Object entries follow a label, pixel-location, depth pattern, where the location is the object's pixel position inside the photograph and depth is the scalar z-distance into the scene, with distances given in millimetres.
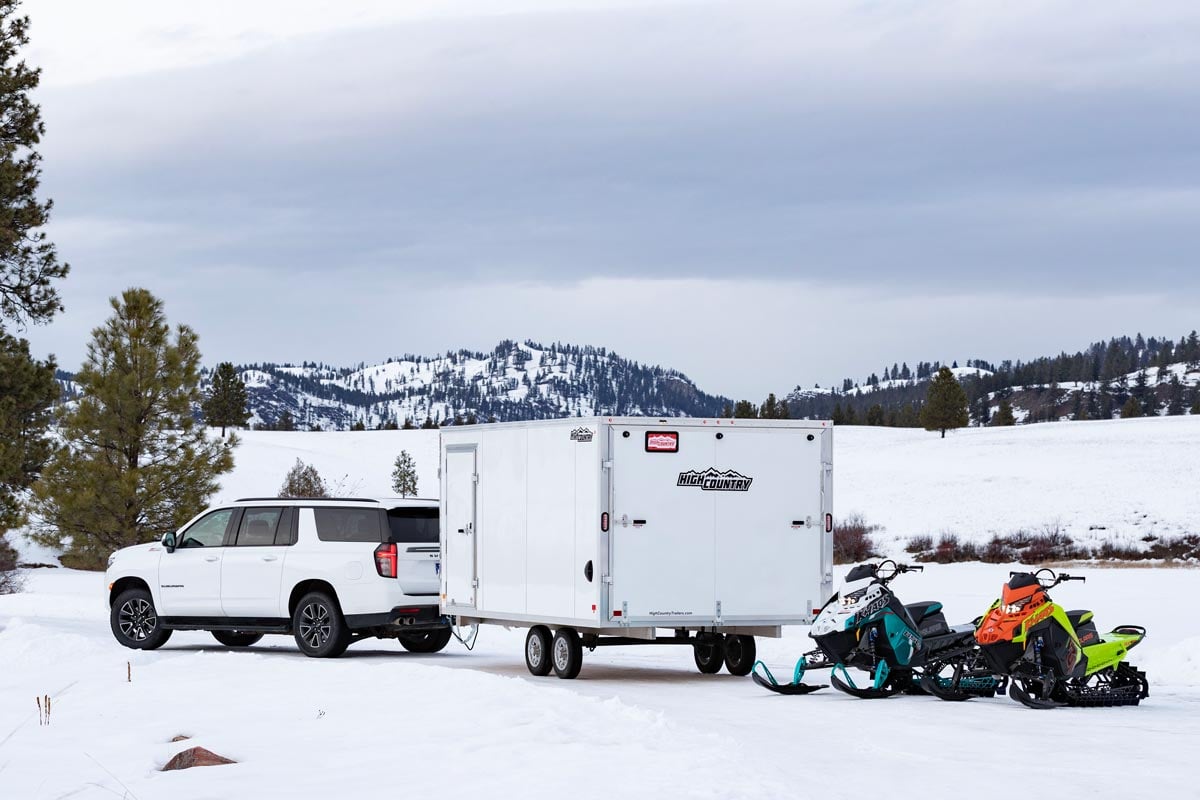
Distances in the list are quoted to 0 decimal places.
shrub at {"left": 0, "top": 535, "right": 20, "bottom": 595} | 37250
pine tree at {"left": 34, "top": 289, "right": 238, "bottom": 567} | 42125
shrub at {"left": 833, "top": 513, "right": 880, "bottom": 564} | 54531
